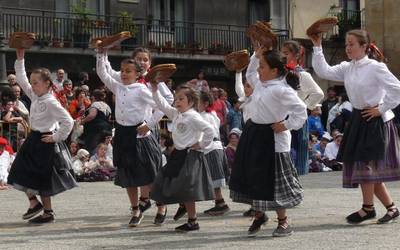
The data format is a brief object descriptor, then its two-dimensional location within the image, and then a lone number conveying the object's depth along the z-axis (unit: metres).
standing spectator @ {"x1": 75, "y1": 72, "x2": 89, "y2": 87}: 19.27
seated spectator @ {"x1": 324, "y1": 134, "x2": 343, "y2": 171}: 18.78
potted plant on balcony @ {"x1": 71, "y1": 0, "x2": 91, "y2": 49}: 24.92
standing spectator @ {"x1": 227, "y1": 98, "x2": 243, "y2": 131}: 17.77
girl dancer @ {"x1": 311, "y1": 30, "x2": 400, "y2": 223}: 8.66
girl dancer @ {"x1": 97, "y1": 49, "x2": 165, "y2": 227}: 9.21
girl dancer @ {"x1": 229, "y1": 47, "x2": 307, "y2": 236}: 7.98
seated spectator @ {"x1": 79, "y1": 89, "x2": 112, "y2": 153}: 16.61
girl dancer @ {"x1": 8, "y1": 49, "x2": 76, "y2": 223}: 9.33
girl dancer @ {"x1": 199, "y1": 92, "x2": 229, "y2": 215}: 10.07
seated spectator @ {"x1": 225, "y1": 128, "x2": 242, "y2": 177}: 13.21
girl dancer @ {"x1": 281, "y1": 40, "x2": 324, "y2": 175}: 9.56
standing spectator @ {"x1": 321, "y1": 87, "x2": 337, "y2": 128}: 21.09
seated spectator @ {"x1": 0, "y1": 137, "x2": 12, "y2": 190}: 14.13
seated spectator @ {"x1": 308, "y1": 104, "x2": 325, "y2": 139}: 19.53
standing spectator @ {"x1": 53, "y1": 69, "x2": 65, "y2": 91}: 17.91
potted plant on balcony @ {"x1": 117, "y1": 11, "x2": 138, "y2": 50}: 26.05
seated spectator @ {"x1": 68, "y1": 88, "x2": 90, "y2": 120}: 16.94
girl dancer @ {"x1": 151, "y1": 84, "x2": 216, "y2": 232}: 8.38
